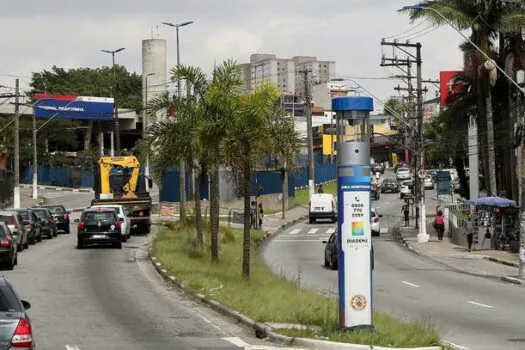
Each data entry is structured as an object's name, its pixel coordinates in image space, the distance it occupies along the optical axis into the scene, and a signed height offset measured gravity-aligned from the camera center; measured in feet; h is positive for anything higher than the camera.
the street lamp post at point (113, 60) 245.24 +36.30
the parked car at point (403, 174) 379.35 +6.40
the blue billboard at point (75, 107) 343.46 +33.73
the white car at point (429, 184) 367.66 +2.22
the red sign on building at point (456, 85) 189.60 +21.54
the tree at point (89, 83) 443.73 +54.80
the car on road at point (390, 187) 351.05 +1.27
